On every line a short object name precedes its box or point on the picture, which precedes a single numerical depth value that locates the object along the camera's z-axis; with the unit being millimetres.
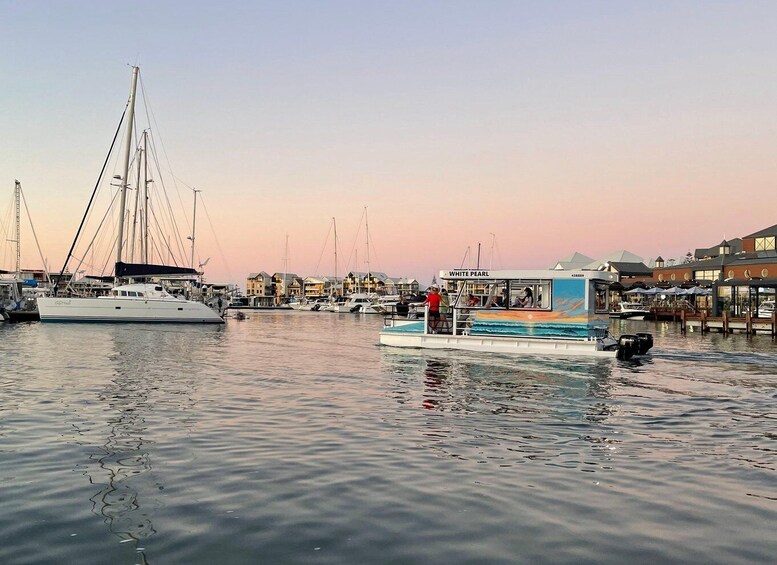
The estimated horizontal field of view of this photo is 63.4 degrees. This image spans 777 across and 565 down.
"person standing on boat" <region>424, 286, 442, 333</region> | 31266
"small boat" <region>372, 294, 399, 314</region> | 116938
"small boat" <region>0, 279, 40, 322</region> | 64438
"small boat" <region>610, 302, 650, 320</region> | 86438
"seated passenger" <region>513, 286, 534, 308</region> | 28641
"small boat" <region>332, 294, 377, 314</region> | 126506
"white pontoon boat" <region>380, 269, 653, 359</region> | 27453
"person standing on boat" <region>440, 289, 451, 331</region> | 31161
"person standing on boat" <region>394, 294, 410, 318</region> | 39934
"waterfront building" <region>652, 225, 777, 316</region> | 65875
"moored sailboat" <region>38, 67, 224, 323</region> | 54250
